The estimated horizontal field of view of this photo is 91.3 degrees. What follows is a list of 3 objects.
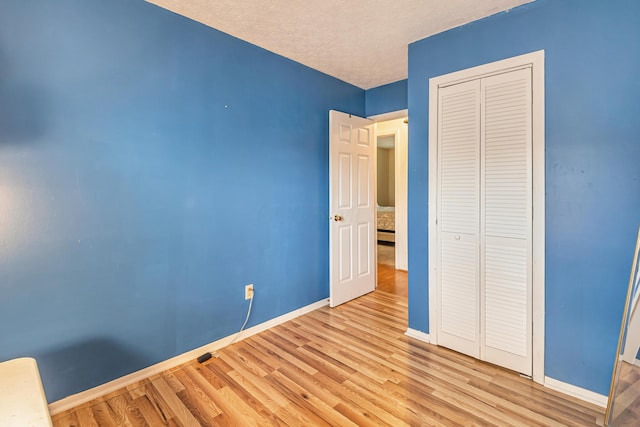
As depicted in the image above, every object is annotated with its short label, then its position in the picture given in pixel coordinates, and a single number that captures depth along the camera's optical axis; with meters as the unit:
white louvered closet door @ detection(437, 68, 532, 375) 2.10
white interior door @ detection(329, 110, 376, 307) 3.28
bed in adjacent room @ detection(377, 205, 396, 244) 6.68
